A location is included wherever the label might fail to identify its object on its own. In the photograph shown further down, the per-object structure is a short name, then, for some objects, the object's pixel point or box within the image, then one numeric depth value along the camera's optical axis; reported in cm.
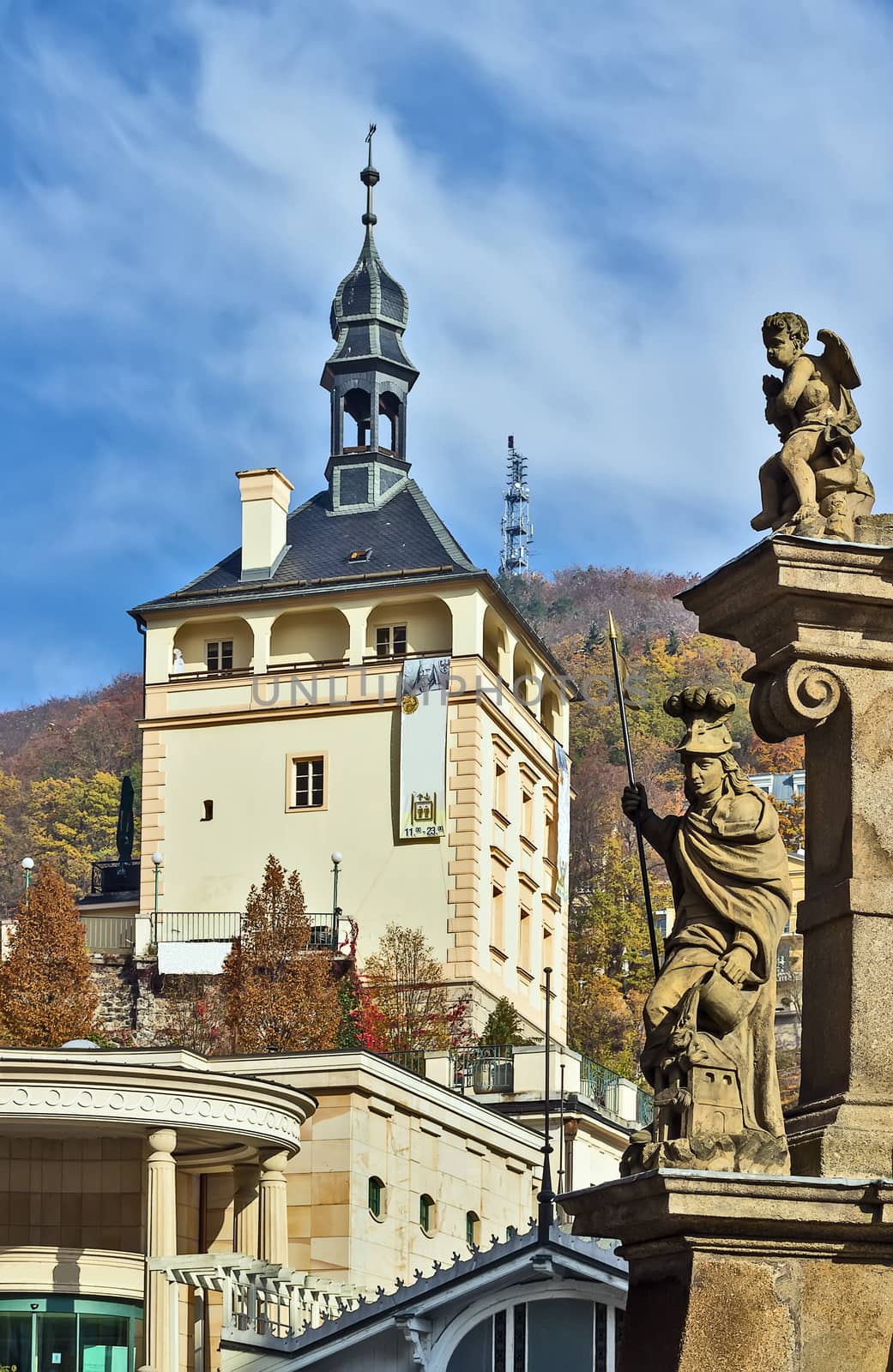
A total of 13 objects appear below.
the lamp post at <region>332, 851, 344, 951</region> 7569
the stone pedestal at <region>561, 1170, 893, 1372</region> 1055
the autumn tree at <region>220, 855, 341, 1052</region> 6600
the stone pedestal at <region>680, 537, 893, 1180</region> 1163
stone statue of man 1080
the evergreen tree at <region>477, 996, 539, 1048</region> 6769
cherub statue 1239
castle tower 7888
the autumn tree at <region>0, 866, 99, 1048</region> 6619
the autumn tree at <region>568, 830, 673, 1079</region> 9788
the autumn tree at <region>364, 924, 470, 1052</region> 7206
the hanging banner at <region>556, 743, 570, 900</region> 8932
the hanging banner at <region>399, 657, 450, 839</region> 7938
